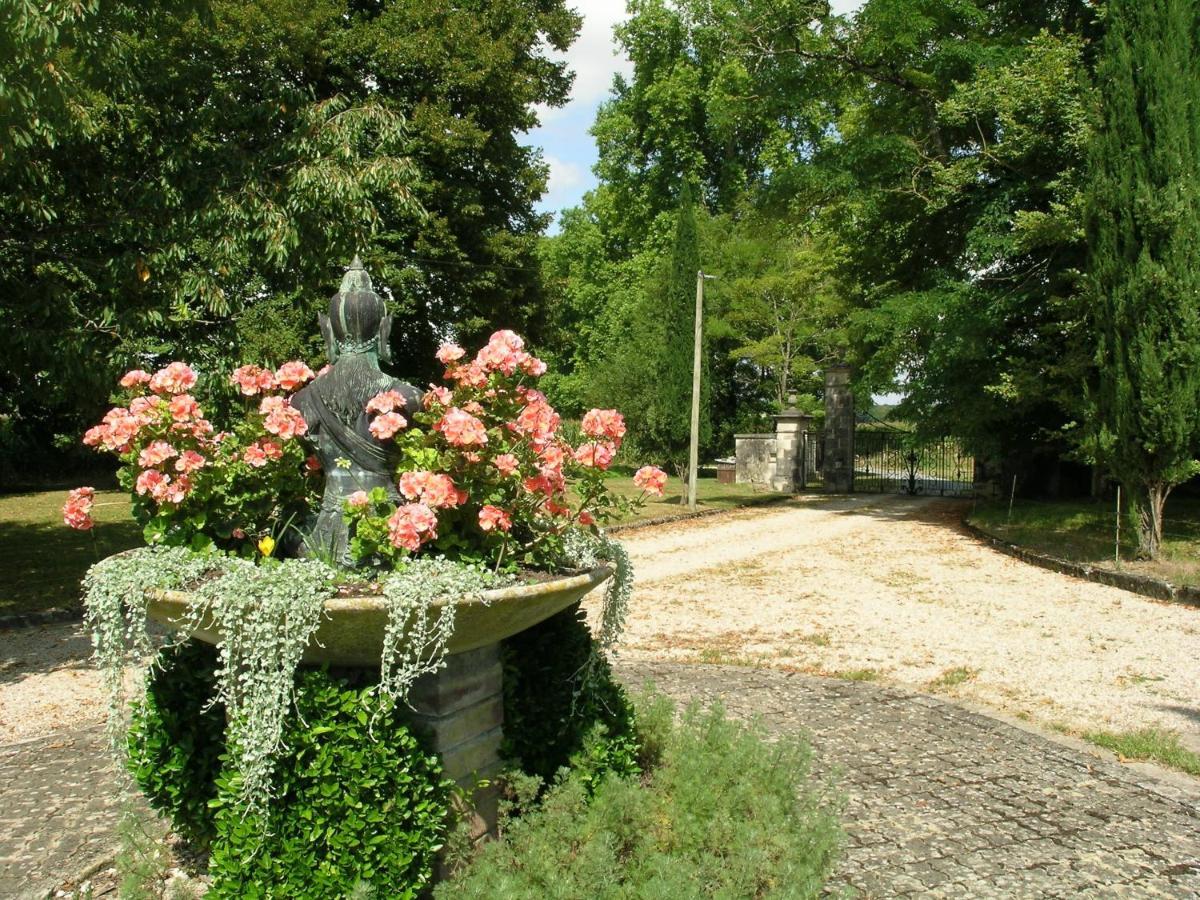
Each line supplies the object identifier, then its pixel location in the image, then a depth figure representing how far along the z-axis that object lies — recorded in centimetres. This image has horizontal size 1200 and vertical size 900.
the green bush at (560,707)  343
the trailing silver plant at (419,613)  254
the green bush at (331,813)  269
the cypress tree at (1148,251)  1074
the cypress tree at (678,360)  2111
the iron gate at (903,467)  2481
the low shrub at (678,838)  266
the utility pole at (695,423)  1798
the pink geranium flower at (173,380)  317
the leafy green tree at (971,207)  1395
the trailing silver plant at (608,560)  347
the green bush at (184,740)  314
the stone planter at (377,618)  257
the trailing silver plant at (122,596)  278
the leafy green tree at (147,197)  659
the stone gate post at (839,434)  2441
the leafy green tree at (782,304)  2642
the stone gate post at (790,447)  2377
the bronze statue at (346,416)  318
